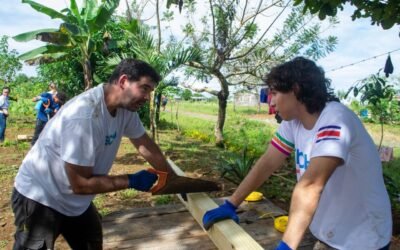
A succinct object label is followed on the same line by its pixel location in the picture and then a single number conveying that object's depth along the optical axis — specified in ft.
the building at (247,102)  112.58
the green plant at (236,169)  18.12
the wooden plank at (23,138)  30.99
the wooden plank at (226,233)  5.20
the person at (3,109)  29.84
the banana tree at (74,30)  24.25
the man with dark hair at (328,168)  4.51
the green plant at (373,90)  14.69
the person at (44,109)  26.73
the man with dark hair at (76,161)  6.02
